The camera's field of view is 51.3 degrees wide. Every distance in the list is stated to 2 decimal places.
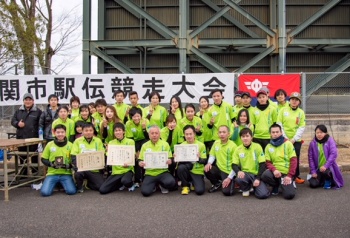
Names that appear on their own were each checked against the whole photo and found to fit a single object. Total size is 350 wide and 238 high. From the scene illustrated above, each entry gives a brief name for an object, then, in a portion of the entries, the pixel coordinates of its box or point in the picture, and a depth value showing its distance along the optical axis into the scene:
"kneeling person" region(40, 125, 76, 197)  6.61
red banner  10.12
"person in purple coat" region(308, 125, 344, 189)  6.55
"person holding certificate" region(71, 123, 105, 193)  6.63
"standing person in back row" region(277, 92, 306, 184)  6.97
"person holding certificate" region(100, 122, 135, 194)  6.55
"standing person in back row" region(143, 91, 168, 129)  7.40
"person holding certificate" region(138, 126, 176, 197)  6.46
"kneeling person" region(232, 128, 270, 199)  6.16
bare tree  20.55
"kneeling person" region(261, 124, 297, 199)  6.13
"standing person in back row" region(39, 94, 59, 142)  7.74
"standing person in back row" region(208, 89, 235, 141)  7.19
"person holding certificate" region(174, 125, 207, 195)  6.54
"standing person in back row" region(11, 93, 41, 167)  7.72
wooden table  6.11
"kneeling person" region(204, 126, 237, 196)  6.52
